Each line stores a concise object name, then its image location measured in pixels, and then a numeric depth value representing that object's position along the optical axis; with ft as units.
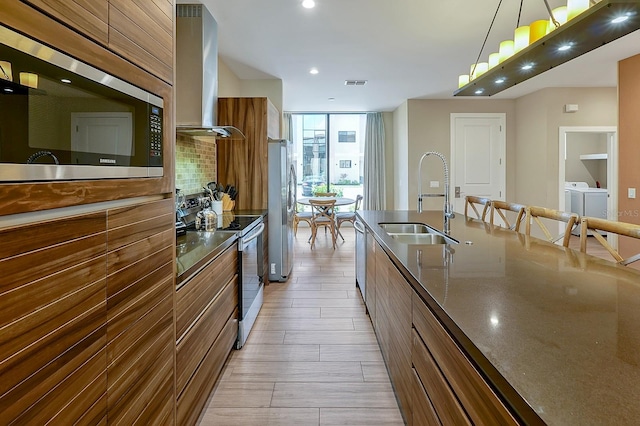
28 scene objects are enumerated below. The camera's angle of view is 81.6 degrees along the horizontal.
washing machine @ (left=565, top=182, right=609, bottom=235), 23.57
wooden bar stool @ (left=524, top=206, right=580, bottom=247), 6.89
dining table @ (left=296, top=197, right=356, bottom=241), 22.00
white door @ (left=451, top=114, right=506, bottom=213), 22.38
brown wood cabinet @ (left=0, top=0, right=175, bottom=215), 2.31
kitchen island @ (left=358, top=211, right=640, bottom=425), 2.12
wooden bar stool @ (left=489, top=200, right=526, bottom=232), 9.35
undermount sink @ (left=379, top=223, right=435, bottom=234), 9.82
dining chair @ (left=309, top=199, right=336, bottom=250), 20.94
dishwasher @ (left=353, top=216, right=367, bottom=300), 11.33
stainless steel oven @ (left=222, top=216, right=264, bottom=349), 8.93
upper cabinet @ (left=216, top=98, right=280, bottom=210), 13.93
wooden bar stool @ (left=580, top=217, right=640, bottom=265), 5.13
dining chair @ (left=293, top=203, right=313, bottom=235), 22.44
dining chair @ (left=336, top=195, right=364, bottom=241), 22.37
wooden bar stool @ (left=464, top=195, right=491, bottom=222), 11.45
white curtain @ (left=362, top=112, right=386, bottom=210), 26.86
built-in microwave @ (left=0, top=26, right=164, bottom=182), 2.26
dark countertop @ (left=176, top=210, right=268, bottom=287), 5.41
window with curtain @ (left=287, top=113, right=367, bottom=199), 28.04
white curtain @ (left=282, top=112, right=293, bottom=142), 26.71
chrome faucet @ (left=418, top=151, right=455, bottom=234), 8.53
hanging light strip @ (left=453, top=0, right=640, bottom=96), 5.22
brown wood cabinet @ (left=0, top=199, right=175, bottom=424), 2.31
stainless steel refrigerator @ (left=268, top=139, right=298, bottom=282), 14.24
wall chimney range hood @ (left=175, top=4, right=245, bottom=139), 9.80
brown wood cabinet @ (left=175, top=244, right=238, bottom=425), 5.30
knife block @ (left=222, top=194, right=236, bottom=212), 12.86
